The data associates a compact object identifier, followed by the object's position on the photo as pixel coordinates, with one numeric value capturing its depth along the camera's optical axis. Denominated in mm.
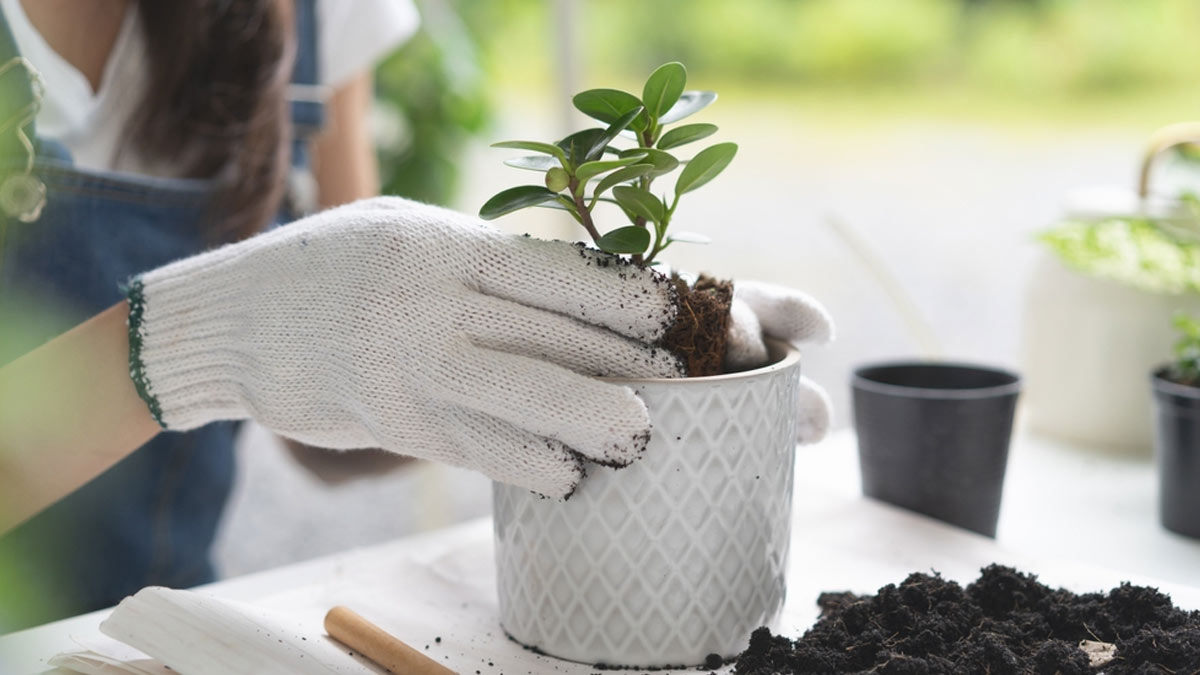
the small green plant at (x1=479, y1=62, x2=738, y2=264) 445
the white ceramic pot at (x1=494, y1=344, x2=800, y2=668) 458
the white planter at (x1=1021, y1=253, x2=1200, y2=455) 832
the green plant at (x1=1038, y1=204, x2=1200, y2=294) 820
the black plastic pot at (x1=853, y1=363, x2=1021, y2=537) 640
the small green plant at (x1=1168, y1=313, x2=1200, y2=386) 705
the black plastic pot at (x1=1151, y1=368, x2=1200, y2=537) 664
